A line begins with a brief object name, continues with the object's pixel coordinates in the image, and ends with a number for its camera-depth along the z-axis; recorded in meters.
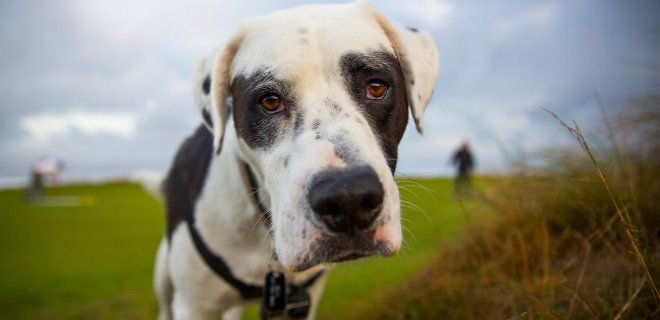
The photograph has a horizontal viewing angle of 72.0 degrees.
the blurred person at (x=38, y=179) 17.80
